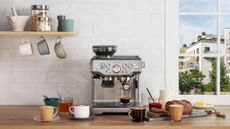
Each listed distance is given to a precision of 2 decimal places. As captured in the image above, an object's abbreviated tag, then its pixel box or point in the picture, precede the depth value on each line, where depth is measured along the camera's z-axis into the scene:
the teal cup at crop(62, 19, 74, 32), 3.08
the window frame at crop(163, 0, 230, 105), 3.25
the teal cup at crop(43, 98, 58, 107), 2.93
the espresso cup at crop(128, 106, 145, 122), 2.53
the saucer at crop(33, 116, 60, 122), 2.58
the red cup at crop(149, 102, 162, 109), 2.81
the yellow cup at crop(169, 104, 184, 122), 2.53
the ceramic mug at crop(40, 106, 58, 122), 2.52
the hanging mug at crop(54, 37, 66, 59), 3.13
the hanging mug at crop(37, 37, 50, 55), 3.12
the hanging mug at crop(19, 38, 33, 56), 3.10
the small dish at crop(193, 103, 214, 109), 2.98
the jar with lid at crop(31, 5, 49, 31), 3.07
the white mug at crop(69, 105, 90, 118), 2.57
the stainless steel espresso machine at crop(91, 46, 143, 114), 2.76
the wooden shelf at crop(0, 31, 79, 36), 2.99
